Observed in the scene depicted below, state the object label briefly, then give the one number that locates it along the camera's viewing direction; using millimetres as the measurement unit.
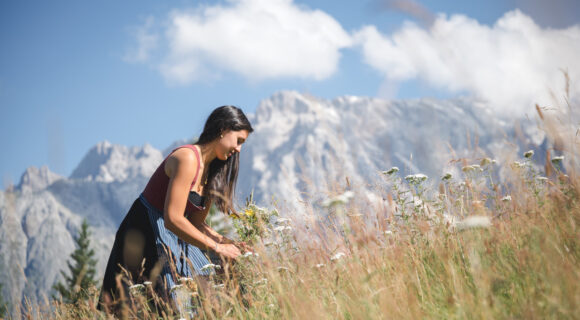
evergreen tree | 50938
